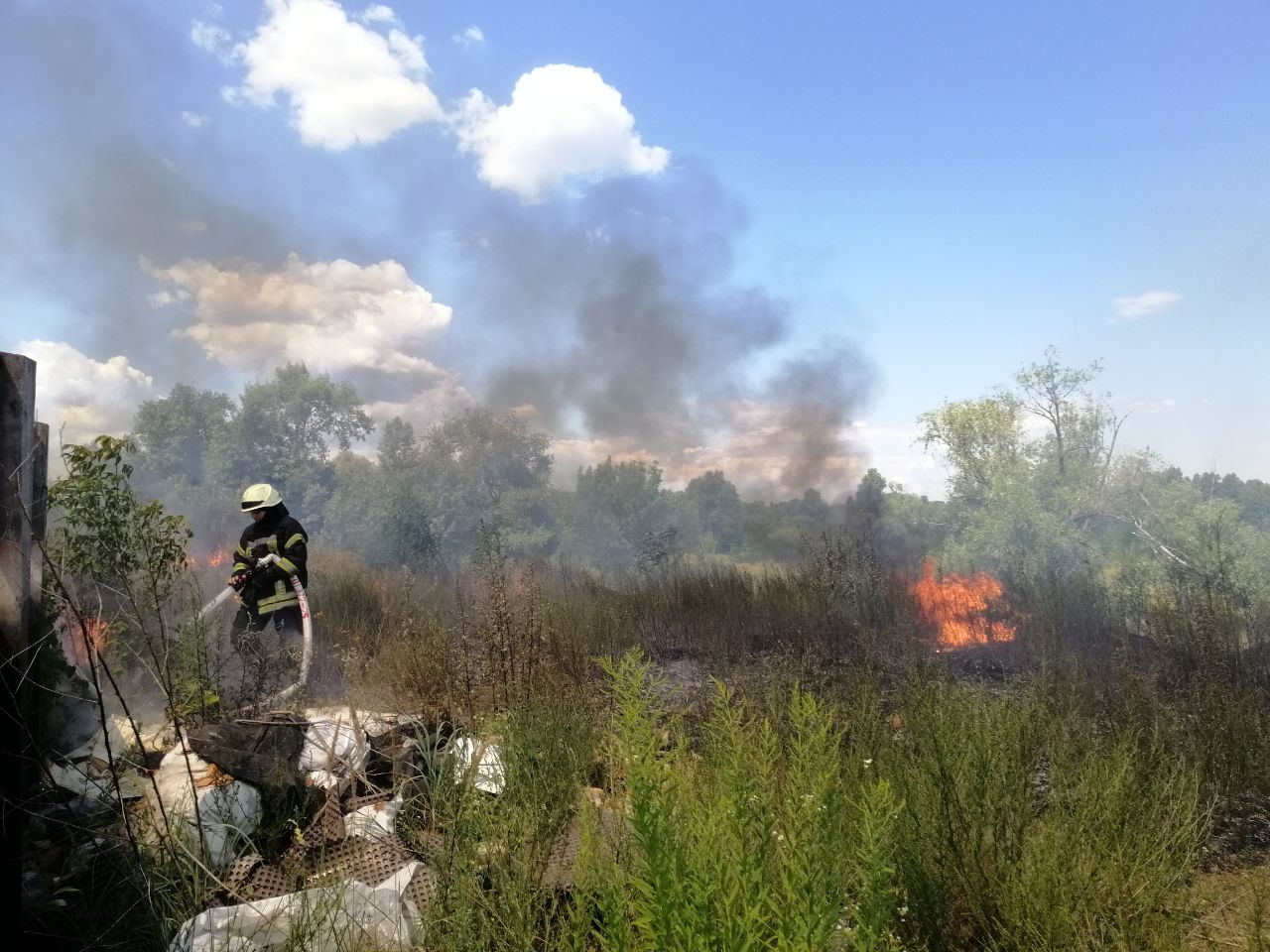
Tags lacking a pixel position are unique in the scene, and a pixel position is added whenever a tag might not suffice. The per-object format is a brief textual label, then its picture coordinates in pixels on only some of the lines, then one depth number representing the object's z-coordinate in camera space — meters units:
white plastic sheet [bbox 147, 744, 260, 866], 3.70
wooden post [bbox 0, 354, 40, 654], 3.24
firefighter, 7.18
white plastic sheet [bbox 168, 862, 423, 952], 2.78
